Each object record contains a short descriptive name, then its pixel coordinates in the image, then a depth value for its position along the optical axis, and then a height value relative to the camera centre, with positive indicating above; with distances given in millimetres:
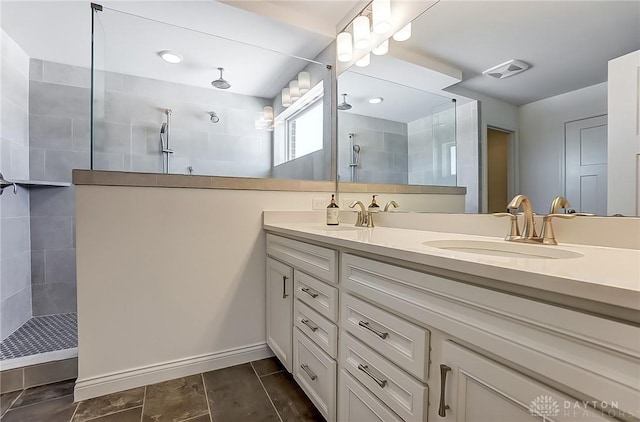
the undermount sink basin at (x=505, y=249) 903 -135
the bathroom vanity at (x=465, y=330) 459 -260
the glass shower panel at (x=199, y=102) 1898 +789
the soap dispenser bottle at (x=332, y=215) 1875 -38
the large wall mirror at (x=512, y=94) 934 +460
